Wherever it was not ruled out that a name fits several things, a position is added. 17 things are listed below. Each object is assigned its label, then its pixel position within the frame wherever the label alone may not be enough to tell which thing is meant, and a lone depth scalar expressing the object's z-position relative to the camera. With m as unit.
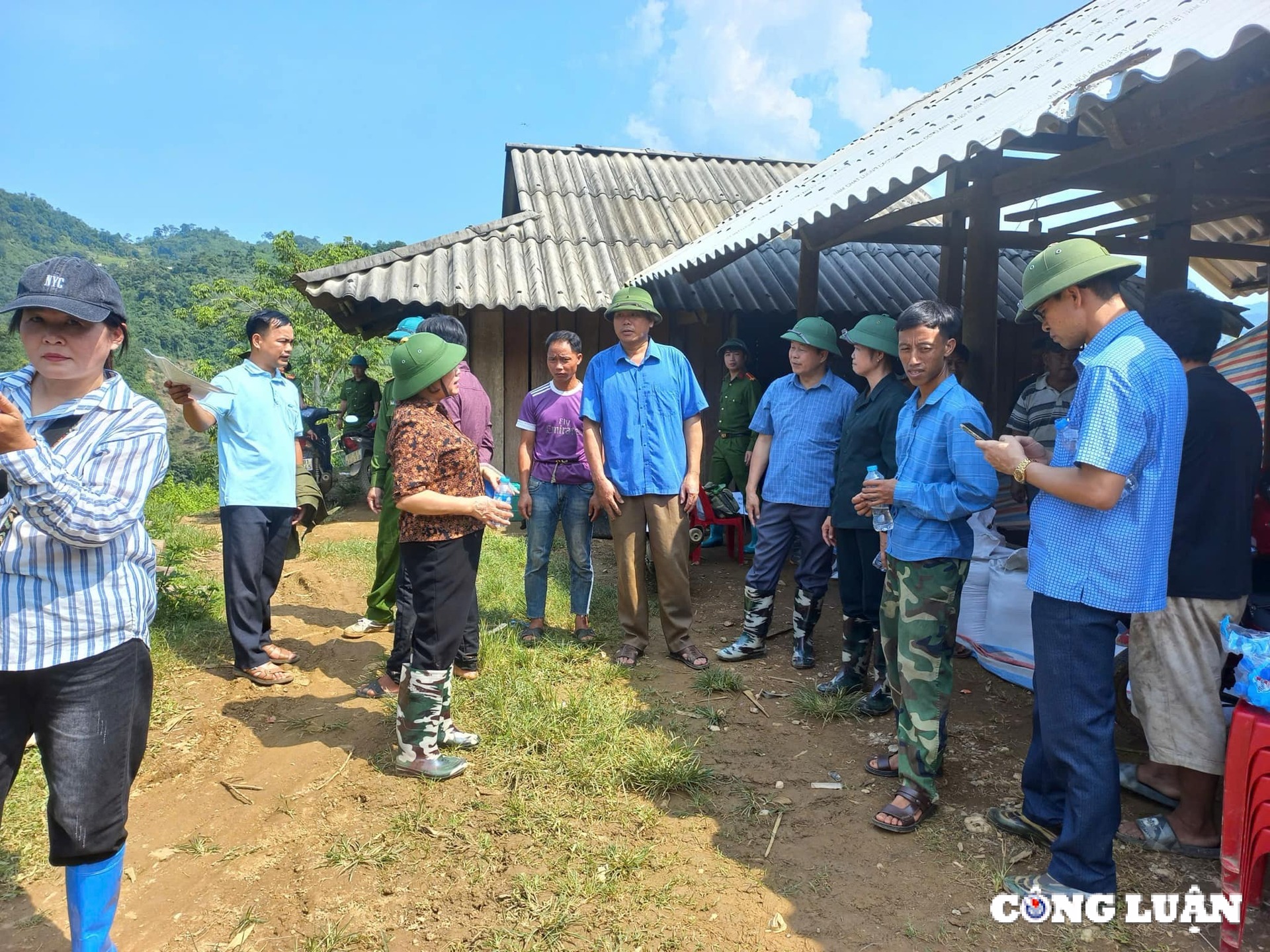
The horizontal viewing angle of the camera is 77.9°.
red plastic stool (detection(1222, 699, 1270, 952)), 2.23
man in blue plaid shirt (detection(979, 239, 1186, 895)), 2.25
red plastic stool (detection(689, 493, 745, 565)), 6.61
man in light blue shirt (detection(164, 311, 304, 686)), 4.15
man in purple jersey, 4.66
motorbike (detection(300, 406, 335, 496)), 9.75
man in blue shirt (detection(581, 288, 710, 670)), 4.39
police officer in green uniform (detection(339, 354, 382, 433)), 10.41
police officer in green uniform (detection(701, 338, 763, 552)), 6.96
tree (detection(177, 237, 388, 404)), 15.40
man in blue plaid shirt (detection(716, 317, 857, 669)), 4.29
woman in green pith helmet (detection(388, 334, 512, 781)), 3.09
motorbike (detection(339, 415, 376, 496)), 10.23
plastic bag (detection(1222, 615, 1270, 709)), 2.24
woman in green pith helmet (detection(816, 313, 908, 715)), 3.79
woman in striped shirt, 1.84
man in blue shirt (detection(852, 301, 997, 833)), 2.89
